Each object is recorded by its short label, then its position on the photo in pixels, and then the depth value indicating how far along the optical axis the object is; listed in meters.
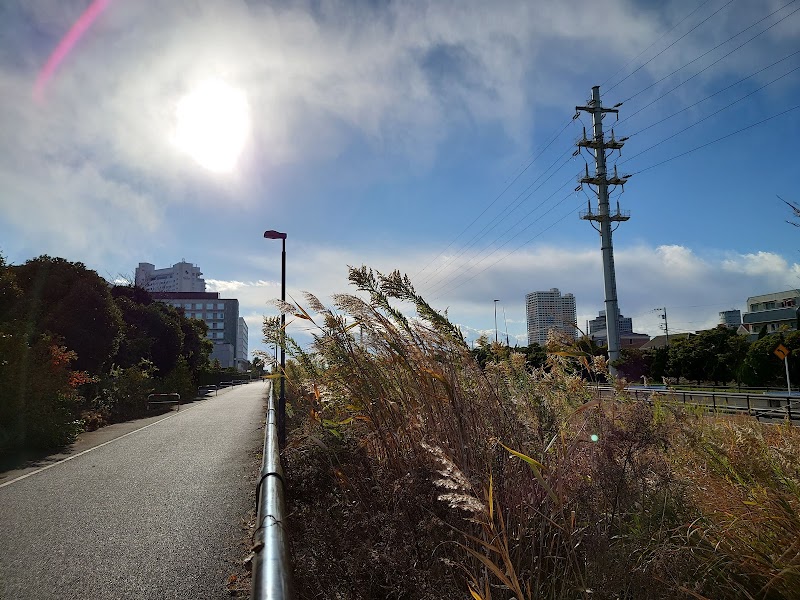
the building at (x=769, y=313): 72.21
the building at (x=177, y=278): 163.12
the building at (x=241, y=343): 182.04
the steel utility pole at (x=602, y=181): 32.68
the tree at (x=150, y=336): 30.41
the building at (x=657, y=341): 90.00
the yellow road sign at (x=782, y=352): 22.64
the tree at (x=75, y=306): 19.12
